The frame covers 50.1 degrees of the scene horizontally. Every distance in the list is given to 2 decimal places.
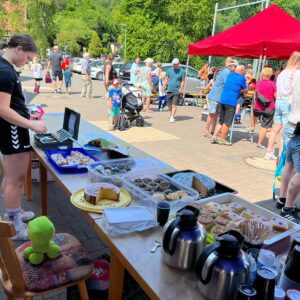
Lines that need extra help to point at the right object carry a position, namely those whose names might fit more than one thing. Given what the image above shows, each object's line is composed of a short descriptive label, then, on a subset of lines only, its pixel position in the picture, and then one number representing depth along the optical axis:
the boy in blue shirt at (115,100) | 7.59
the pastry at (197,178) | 2.20
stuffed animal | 1.81
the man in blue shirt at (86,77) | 12.16
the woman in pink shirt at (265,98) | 6.67
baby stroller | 8.11
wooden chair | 1.52
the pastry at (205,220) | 1.70
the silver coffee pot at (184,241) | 1.37
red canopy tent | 5.41
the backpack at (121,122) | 7.89
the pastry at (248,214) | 1.80
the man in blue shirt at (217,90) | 6.62
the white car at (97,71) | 21.64
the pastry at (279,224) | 1.72
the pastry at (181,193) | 2.02
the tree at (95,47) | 42.38
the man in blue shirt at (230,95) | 6.40
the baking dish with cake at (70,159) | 2.45
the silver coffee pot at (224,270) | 1.19
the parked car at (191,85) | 14.45
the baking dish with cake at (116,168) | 2.26
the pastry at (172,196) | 1.97
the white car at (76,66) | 25.32
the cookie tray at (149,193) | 1.94
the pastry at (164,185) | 2.13
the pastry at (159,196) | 1.95
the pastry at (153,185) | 2.11
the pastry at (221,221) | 1.70
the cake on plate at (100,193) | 1.96
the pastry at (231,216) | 1.73
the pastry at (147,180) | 2.21
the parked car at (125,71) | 15.67
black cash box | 3.02
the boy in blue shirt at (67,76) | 13.25
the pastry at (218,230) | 1.61
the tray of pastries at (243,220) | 1.61
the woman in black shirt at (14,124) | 2.34
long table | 1.29
